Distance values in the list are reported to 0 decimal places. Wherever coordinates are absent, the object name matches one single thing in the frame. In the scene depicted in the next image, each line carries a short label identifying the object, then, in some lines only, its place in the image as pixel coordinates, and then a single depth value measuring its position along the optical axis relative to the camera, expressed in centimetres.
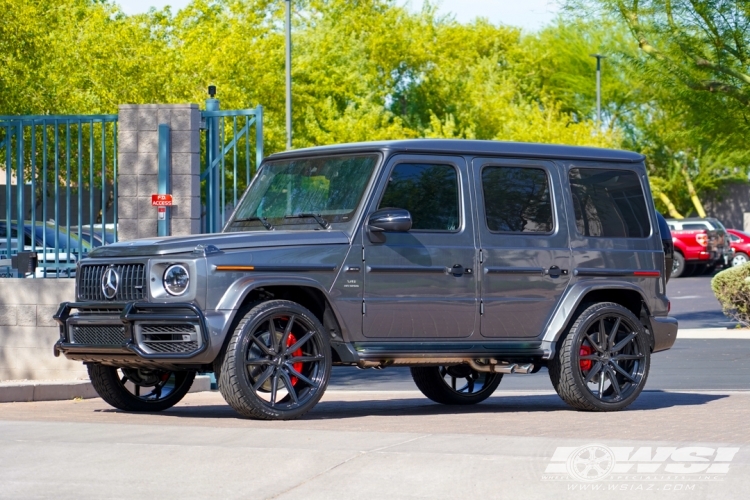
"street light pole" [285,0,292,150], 3991
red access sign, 1359
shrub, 2205
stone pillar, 1369
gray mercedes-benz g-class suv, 946
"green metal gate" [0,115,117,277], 1366
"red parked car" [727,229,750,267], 4447
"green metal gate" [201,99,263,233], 1370
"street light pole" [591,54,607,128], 5354
